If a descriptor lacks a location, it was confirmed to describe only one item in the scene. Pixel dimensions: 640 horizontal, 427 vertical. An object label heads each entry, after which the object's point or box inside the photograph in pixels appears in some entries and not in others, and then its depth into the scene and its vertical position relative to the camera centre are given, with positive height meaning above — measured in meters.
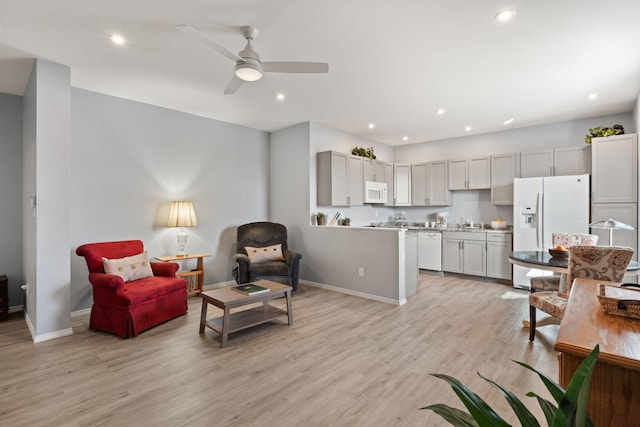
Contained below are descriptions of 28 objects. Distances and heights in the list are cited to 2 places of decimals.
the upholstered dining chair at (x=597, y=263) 2.52 -0.42
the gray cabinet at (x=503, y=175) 5.52 +0.65
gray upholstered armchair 4.51 -0.67
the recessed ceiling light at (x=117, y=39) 2.73 +1.52
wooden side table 4.50 -0.95
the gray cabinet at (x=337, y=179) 5.27 +0.56
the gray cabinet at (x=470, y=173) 5.88 +0.73
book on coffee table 3.27 -0.83
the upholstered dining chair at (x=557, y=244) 3.65 -0.41
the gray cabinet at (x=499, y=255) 5.36 -0.75
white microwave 6.03 +0.39
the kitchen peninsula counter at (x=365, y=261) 4.30 -0.74
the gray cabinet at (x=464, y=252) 5.61 -0.75
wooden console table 1.04 -0.53
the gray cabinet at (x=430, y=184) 6.45 +0.57
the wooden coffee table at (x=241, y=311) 2.99 -1.08
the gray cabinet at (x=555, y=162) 4.92 +0.81
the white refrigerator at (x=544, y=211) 4.63 +0.01
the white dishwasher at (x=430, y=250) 6.08 -0.75
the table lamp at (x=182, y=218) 4.45 -0.09
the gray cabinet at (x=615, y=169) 4.27 +0.60
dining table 3.01 -0.52
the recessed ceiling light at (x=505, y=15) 2.39 +1.51
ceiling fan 2.59 +1.23
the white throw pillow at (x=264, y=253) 4.79 -0.65
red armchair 3.19 -0.90
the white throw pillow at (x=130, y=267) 3.46 -0.63
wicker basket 1.36 -0.40
